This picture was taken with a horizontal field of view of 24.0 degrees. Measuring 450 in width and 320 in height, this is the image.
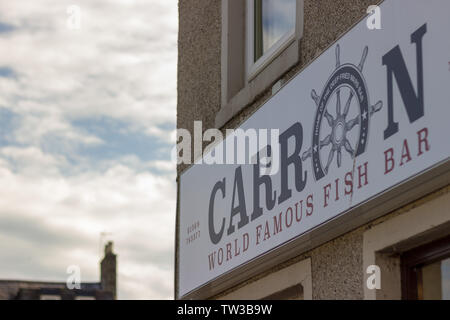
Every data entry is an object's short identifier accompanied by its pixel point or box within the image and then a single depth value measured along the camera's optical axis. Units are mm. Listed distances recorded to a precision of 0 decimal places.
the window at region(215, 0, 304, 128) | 7117
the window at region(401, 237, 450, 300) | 5188
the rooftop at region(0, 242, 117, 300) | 36062
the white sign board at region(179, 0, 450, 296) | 4832
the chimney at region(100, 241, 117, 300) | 41469
